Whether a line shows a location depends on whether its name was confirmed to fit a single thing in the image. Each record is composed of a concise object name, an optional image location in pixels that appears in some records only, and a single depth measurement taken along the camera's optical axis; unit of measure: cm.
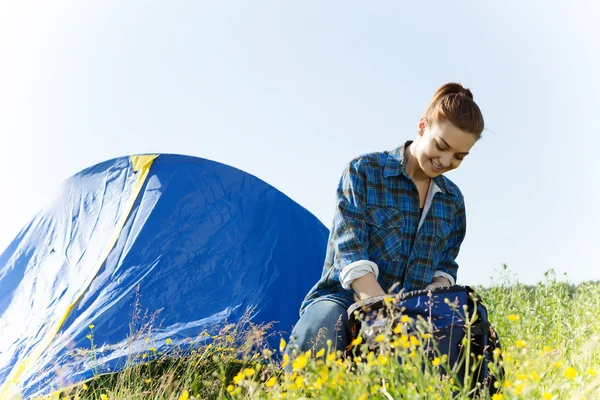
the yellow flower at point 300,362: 149
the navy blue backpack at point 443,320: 206
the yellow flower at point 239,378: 147
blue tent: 324
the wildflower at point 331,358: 155
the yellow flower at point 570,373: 137
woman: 235
